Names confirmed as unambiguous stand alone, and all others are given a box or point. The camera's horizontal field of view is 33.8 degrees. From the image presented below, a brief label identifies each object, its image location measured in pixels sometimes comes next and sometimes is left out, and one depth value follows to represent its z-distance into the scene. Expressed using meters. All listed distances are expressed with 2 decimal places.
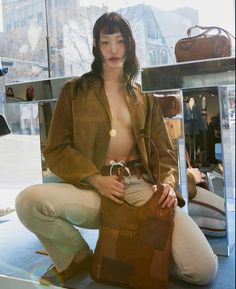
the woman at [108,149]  1.45
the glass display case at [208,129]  1.36
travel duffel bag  1.31
